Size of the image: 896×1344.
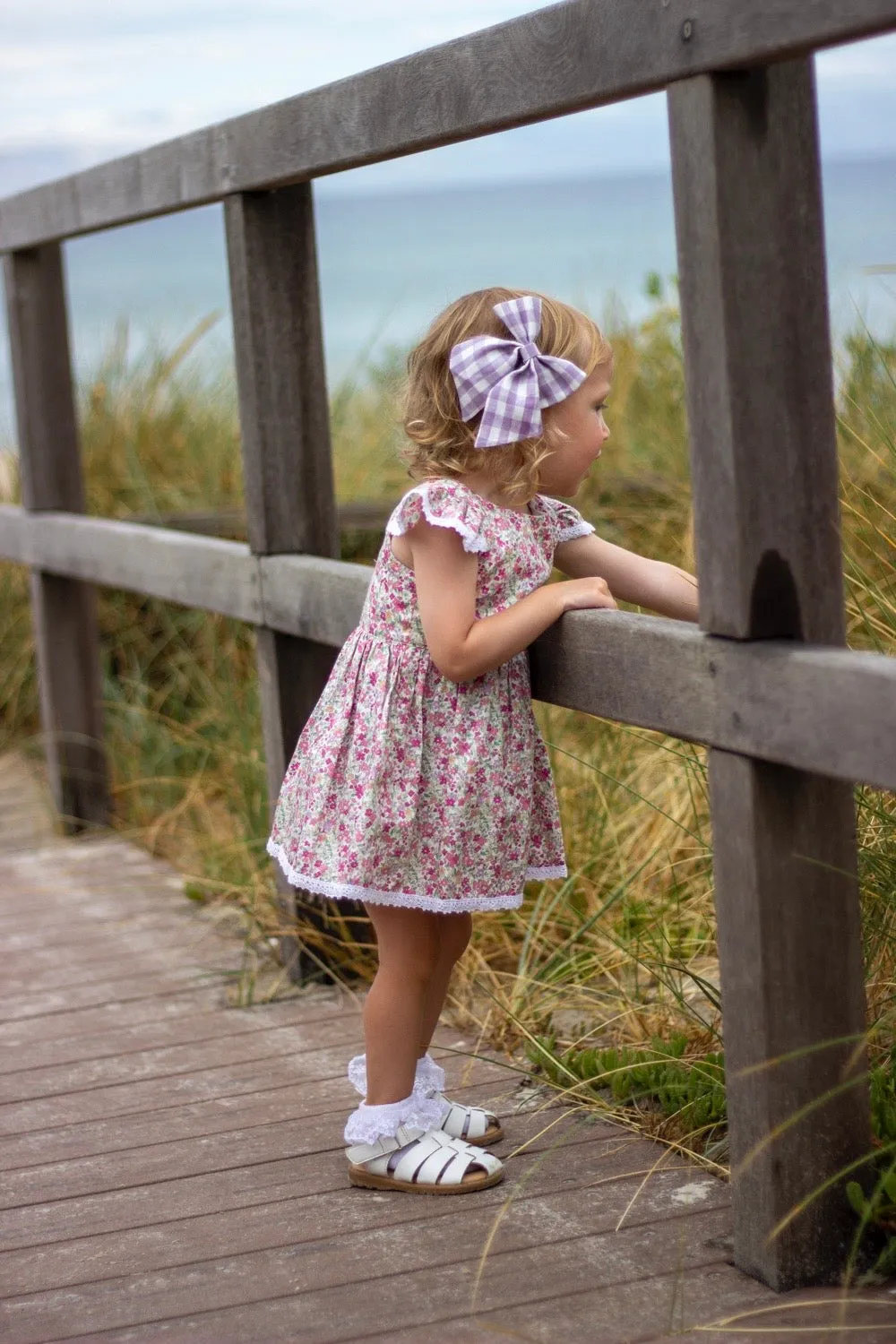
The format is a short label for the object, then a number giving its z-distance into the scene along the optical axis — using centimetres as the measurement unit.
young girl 342
